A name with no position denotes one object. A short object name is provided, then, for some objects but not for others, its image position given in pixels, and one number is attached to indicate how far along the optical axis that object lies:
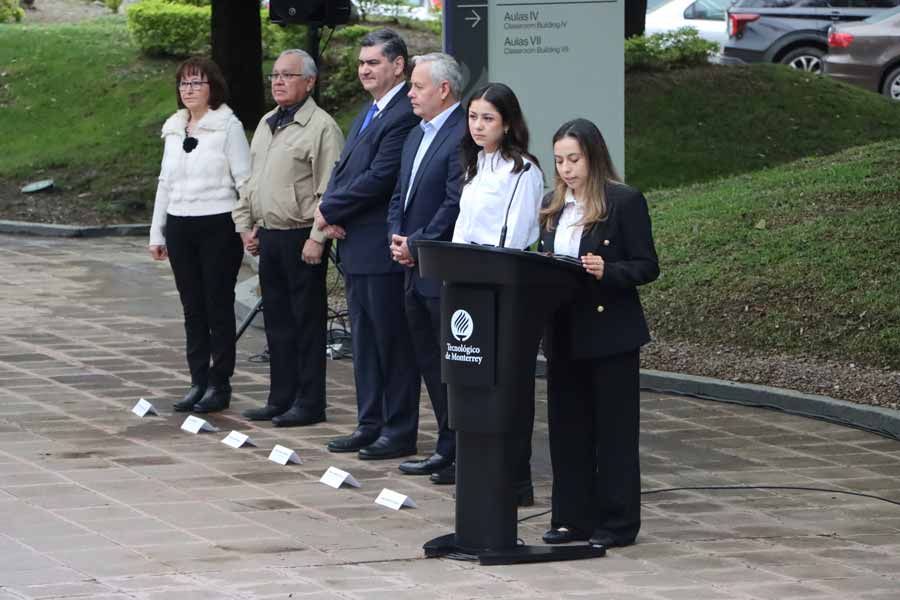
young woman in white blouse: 13.11
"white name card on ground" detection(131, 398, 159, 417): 17.40
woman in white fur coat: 17.17
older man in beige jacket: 16.47
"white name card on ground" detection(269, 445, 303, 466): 15.21
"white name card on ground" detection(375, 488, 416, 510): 13.62
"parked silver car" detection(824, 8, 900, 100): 40.79
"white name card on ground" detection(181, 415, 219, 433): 16.63
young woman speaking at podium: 12.23
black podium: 11.54
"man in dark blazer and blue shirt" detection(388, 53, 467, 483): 14.28
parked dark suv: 44.32
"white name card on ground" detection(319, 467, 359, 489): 14.32
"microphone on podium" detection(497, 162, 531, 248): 13.15
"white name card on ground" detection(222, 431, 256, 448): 15.95
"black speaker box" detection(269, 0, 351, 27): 20.94
